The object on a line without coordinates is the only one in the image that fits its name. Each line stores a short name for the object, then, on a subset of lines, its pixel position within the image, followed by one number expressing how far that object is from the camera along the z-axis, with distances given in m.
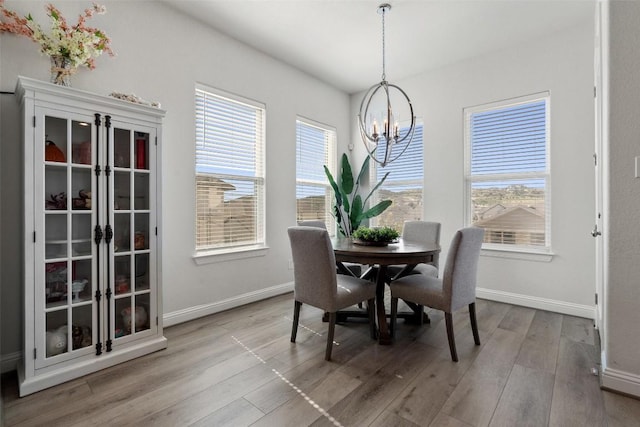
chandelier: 2.70
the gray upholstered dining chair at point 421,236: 3.04
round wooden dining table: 2.29
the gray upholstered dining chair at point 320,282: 2.19
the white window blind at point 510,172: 3.38
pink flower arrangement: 1.98
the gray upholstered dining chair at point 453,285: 2.19
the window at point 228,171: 3.12
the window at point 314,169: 4.20
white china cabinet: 1.84
